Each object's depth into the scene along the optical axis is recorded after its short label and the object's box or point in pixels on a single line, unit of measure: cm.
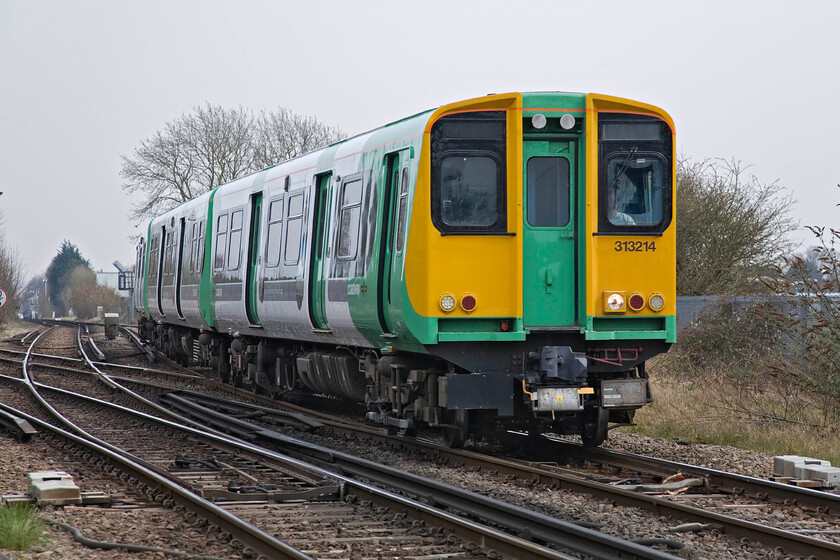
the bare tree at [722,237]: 4562
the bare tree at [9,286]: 11901
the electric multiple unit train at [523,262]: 1975
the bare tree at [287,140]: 9806
